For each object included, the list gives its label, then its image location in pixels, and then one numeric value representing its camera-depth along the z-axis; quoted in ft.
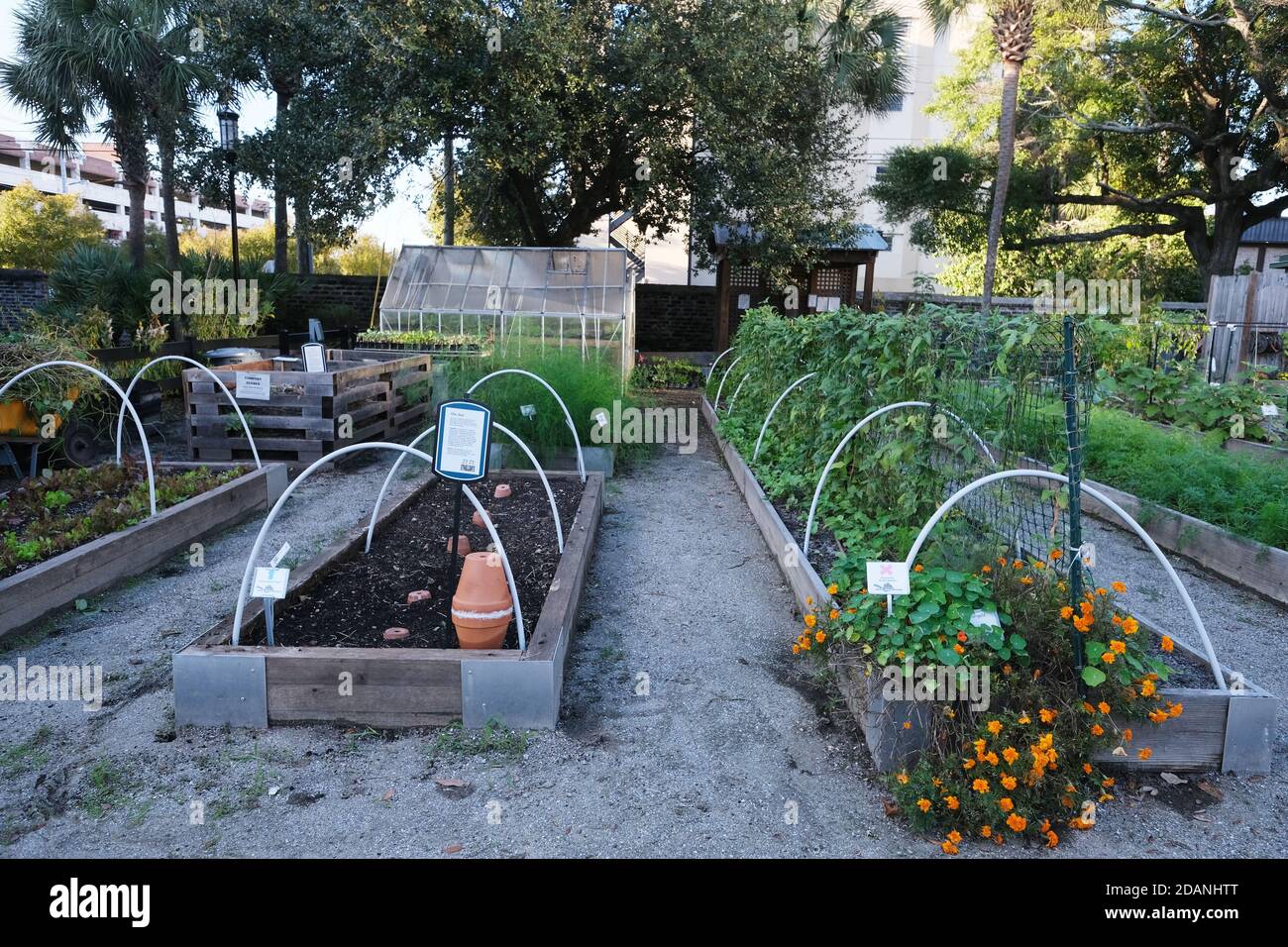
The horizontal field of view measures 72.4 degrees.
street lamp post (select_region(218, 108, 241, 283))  42.65
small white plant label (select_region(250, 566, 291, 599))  12.30
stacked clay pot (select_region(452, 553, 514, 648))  12.59
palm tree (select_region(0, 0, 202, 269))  52.24
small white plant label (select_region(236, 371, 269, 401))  26.84
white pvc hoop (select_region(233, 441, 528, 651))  12.41
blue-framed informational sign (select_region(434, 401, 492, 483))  12.65
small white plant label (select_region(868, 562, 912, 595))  11.25
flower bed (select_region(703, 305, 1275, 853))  9.95
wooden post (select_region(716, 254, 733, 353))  64.85
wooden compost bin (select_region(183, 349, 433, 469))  27.96
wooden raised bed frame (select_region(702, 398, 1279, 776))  11.28
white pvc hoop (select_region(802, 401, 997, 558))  15.24
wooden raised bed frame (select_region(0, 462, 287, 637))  15.24
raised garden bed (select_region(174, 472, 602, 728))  12.03
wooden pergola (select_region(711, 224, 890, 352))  65.51
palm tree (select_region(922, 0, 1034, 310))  50.85
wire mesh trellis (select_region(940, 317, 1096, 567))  12.83
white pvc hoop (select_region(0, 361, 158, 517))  18.69
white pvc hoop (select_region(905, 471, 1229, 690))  11.19
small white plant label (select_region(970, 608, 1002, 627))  10.75
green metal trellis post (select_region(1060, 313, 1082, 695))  11.17
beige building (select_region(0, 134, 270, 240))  156.15
